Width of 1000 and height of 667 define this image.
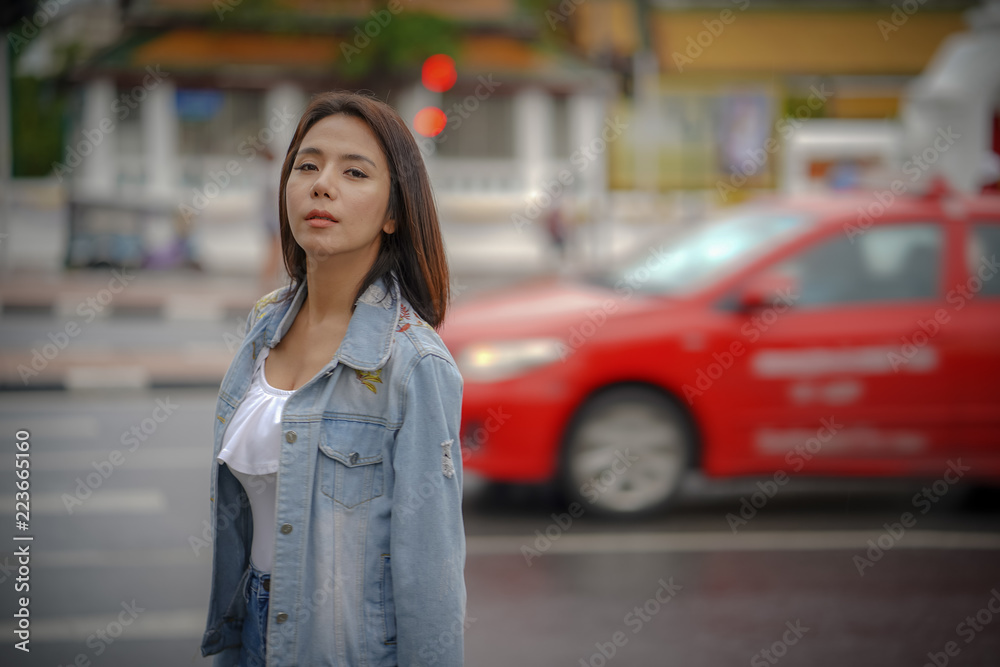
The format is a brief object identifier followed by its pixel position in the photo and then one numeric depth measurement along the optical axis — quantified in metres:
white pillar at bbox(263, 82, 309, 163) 26.23
